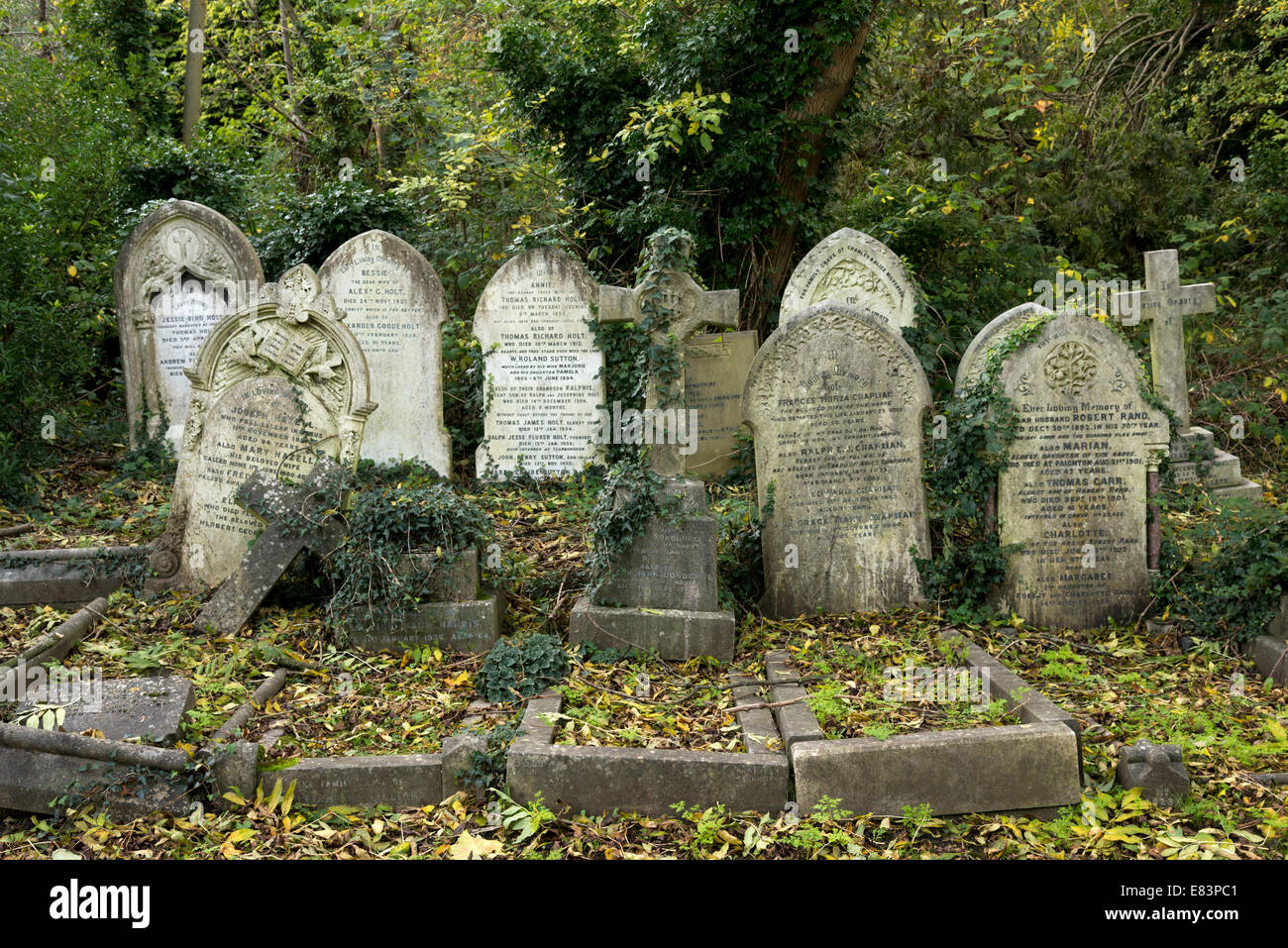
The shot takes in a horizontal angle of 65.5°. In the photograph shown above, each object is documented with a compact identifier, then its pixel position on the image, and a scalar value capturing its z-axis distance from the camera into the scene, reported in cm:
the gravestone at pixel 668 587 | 582
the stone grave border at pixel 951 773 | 439
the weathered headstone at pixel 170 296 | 929
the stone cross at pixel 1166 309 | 891
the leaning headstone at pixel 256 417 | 659
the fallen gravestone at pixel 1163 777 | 442
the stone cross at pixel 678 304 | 640
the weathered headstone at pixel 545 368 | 926
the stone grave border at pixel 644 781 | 443
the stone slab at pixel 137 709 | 456
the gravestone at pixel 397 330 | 923
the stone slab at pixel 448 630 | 585
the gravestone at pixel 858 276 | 923
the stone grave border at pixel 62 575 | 645
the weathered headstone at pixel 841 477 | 655
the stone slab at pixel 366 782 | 445
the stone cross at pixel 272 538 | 609
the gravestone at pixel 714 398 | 920
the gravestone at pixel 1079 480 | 644
